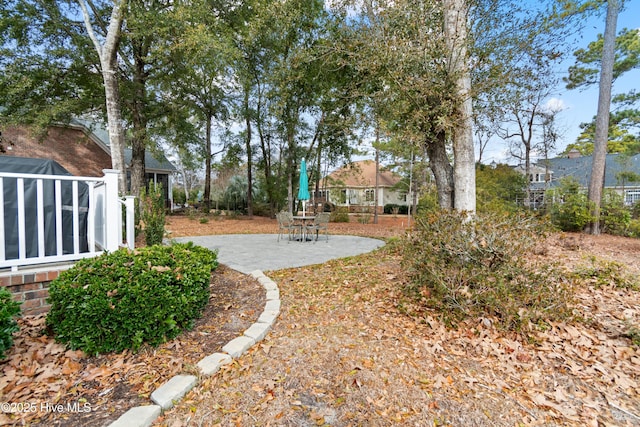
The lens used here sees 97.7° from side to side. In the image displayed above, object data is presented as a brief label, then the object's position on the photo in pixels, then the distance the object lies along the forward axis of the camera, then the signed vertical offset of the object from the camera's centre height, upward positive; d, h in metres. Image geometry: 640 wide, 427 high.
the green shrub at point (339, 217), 16.28 -0.96
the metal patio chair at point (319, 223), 7.80 -0.66
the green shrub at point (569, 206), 9.71 +0.07
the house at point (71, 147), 14.11 +2.41
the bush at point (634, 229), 8.73 -0.61
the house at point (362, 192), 21.99 +0.84
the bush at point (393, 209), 24.39 -0.60
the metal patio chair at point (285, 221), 7.74 -0.62
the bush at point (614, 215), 9.56 -0.19
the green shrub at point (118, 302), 2.20 -0.89
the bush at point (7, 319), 1.95 -0.91
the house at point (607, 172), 13.31 +2.23
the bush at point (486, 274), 2.81 -0.75
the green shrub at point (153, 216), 5.43 -0.43
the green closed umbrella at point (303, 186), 8.43 +0.40
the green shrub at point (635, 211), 10.91 -0.03
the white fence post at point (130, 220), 4.18 -0.41
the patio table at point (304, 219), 7.78 -0.55
